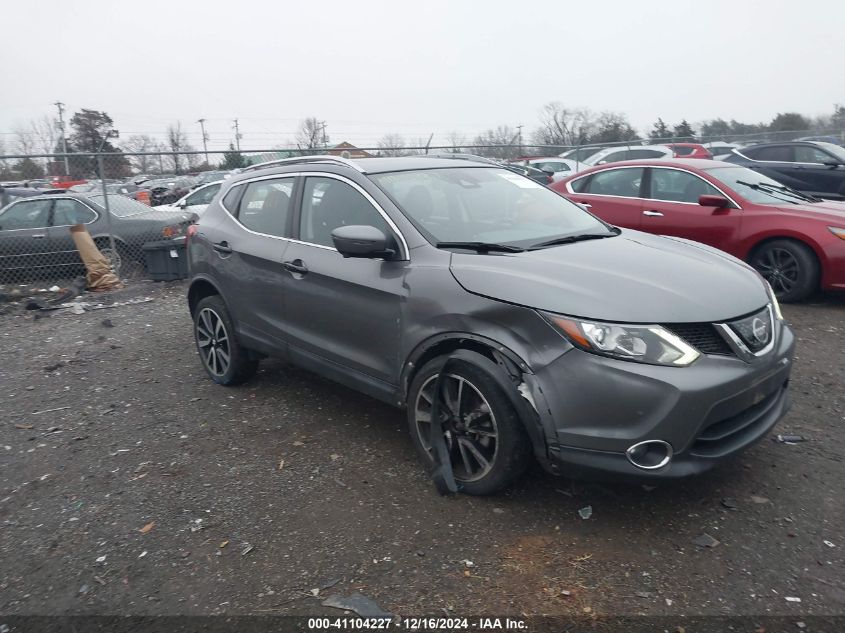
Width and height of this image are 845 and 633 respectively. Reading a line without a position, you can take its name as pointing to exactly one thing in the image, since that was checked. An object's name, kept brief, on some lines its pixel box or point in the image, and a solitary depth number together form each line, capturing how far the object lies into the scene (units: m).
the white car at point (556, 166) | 17.97
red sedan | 6.94
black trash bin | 10.14
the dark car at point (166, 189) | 13.32
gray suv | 3.01
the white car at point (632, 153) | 16.29
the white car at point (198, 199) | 13.67
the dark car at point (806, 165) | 11.73
